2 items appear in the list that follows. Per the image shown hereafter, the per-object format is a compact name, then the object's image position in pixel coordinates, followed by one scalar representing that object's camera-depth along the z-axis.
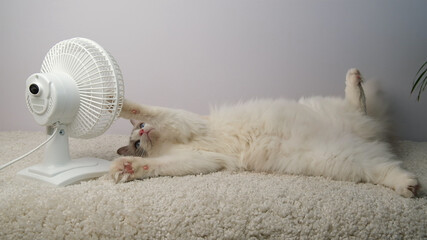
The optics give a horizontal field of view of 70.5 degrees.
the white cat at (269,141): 1.34
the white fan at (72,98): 1.19
